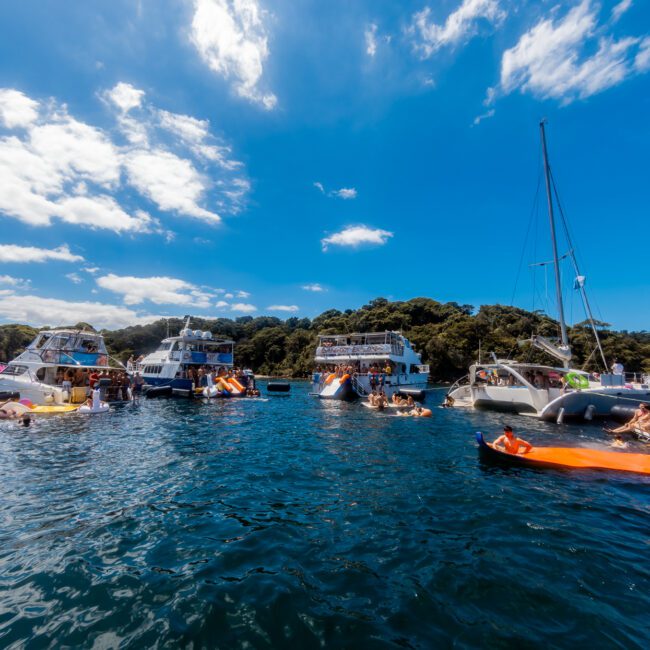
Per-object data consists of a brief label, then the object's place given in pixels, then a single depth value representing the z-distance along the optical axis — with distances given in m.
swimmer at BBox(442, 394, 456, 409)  28.86
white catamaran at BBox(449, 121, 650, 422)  21.06
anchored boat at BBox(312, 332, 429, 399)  32.97
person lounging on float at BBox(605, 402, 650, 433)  15.16
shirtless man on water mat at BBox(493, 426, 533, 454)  11.77
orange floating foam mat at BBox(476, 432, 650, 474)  10.96
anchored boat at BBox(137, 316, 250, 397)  33.84
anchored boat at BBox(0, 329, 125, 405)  23.81
